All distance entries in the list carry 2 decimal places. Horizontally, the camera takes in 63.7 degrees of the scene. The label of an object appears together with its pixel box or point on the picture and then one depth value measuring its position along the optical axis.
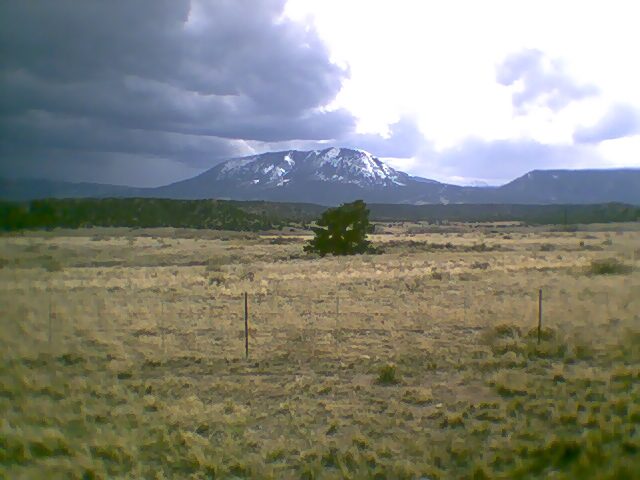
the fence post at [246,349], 13.16
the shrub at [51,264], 35.66
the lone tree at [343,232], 50.75
